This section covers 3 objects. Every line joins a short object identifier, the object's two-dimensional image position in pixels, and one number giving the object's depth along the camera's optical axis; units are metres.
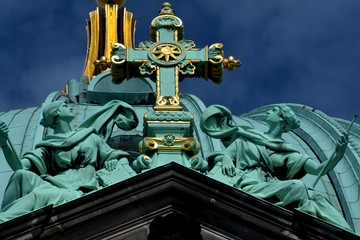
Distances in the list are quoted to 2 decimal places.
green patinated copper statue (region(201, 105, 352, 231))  29.77
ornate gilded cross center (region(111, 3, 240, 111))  32.50
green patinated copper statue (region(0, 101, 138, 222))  29.62
